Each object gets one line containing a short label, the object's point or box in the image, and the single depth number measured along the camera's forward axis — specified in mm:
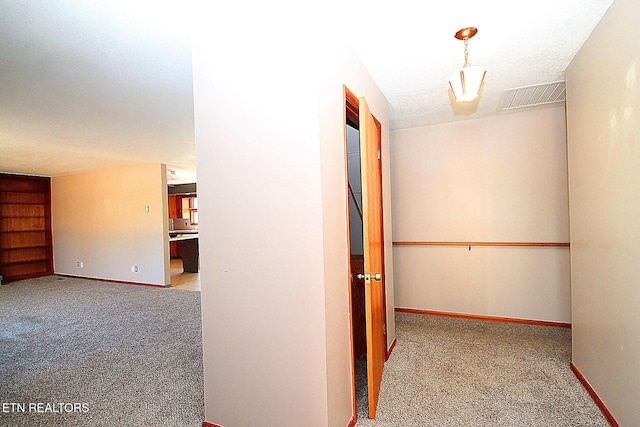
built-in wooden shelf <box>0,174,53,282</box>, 6721
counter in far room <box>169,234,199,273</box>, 7512
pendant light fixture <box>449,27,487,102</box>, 1966
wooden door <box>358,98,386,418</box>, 1939
